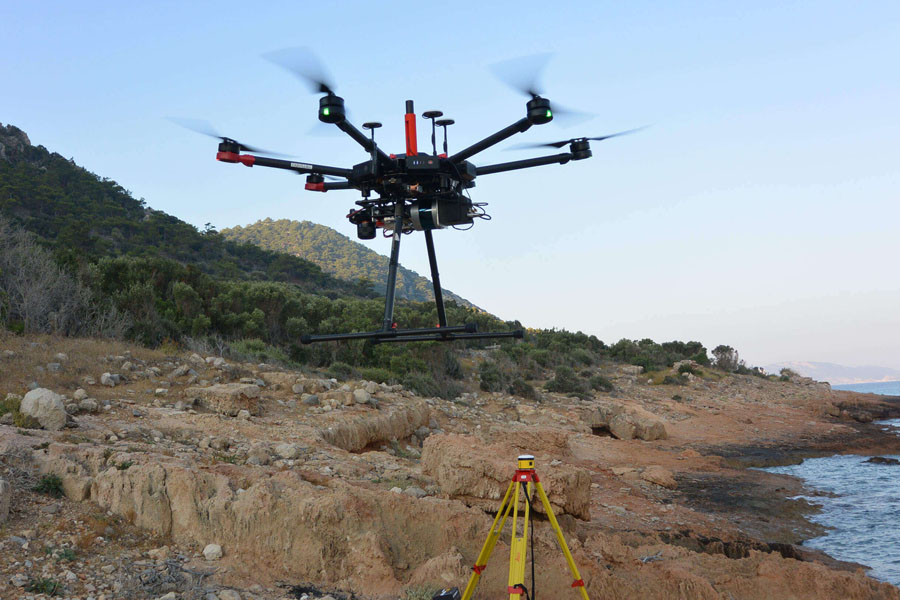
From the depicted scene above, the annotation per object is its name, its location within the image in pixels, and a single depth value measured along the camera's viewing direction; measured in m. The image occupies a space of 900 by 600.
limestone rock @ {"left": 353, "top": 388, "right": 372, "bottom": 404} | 12.87
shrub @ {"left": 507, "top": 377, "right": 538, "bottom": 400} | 21.39
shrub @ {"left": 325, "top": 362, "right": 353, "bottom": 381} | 16.84
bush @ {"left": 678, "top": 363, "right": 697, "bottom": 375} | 33.44
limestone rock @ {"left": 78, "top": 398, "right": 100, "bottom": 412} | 9.37
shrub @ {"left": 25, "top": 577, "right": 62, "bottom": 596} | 4.66
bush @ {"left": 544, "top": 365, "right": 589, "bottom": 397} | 23.78
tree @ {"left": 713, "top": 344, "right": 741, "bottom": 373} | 40.81
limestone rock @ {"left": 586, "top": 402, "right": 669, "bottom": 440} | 18.47
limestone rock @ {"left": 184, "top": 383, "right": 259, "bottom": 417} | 11.10
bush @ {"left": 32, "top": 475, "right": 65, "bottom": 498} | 6.04
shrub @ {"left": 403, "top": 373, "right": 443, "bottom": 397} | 17.78
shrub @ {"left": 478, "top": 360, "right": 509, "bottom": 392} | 21.41
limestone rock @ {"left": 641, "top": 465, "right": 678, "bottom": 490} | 12.91
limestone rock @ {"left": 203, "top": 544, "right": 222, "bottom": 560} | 5.71
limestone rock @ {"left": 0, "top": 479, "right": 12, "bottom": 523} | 5.36
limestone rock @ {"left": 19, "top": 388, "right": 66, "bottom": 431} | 7.88
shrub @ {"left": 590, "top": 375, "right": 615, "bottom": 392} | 25.81
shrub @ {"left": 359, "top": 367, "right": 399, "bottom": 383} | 17.52
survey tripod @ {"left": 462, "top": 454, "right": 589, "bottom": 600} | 4.29
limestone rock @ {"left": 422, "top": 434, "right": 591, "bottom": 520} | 7.47
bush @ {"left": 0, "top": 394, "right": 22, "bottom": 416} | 8.01
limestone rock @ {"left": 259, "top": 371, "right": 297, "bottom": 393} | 13.10
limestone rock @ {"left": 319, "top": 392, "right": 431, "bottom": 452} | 11.05
